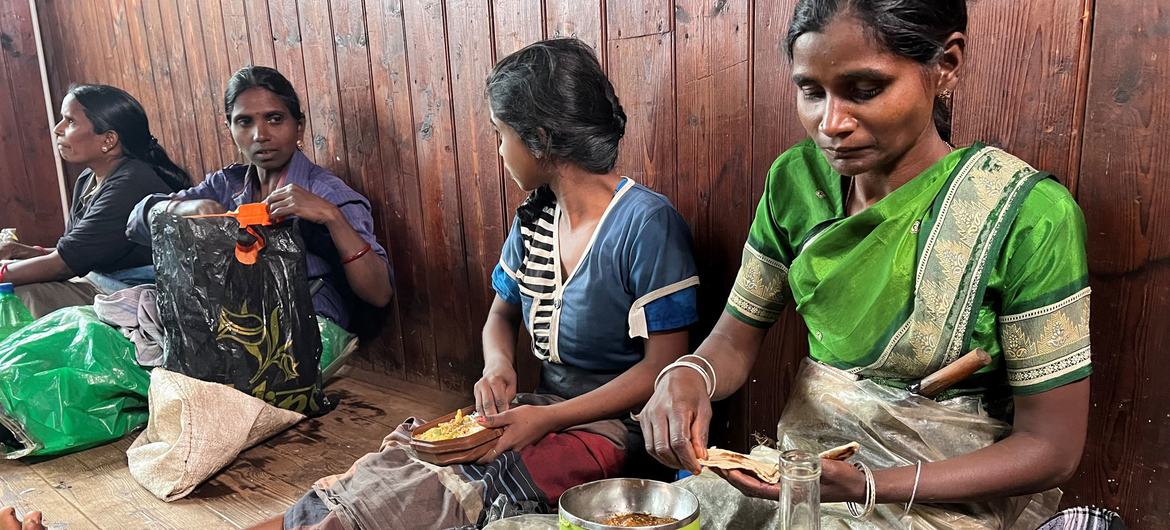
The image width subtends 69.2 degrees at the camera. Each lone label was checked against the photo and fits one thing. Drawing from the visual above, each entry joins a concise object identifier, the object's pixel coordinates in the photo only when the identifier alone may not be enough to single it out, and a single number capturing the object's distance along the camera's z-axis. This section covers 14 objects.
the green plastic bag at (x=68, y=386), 2.31
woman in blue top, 1.56
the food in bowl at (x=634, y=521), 1.23
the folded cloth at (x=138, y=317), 2.50
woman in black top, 3.07
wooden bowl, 1.58
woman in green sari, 1.13
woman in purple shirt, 2.60
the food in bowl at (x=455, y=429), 1.62
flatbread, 1.13
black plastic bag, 2.28
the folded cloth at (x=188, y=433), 2.10
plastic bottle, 2.66
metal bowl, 1.25
